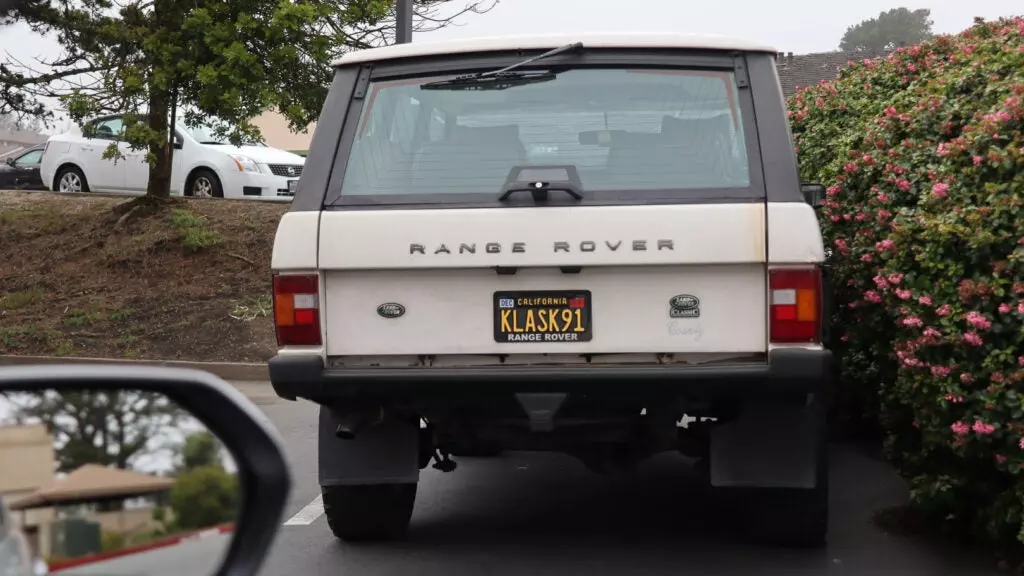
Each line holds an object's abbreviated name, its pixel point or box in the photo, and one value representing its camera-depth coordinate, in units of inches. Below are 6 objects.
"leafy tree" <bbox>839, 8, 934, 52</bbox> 4736.7
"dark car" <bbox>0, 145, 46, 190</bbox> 1123.3
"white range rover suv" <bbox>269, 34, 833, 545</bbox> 196.2
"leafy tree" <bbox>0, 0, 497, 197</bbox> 558.3
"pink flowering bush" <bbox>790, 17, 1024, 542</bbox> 191.2
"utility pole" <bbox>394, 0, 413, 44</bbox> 533.0
